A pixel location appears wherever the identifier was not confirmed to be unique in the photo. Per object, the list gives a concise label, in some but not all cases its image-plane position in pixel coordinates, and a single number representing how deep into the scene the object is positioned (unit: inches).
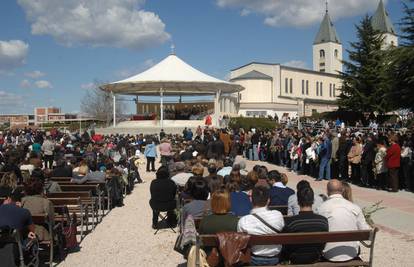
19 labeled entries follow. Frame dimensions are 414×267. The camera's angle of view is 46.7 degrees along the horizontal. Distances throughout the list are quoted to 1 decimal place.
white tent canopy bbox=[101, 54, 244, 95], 1535.4
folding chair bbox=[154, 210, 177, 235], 370.0
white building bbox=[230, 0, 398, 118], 2773.1
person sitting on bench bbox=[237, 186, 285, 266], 202.2
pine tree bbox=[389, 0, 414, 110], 755.5
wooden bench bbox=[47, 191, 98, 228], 343.9
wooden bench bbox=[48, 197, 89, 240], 319.0
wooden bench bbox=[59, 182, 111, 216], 399.2
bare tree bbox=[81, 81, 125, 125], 2787.9
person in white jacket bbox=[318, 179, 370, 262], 211.0
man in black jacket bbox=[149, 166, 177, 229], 360.8
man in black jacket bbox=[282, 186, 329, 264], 200.4
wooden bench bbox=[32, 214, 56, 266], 260.2
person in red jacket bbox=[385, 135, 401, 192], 534.6
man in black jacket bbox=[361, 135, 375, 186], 568.8
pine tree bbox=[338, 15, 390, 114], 1589.6
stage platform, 1519.4
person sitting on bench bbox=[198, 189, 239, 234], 213.2
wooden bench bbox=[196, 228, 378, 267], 193.8
